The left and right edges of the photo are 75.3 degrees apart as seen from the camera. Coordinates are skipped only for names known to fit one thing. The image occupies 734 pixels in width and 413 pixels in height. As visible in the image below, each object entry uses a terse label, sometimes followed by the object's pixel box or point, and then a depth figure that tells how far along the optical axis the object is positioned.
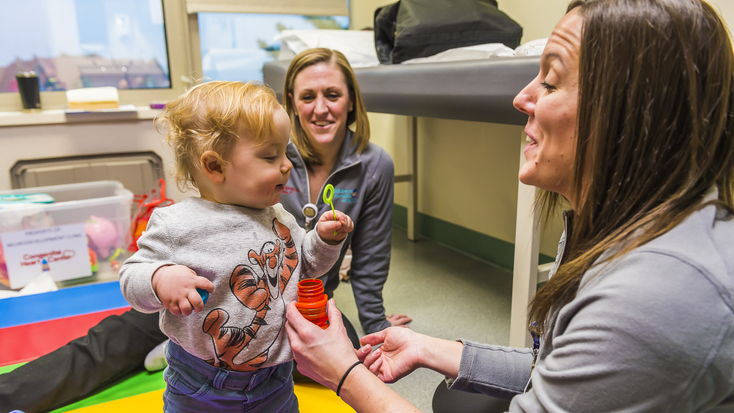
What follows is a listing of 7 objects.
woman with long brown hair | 0.45
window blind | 2.62
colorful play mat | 1.23
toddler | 0.74
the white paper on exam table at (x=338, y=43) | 2.18
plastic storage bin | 1.82
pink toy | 1.95
